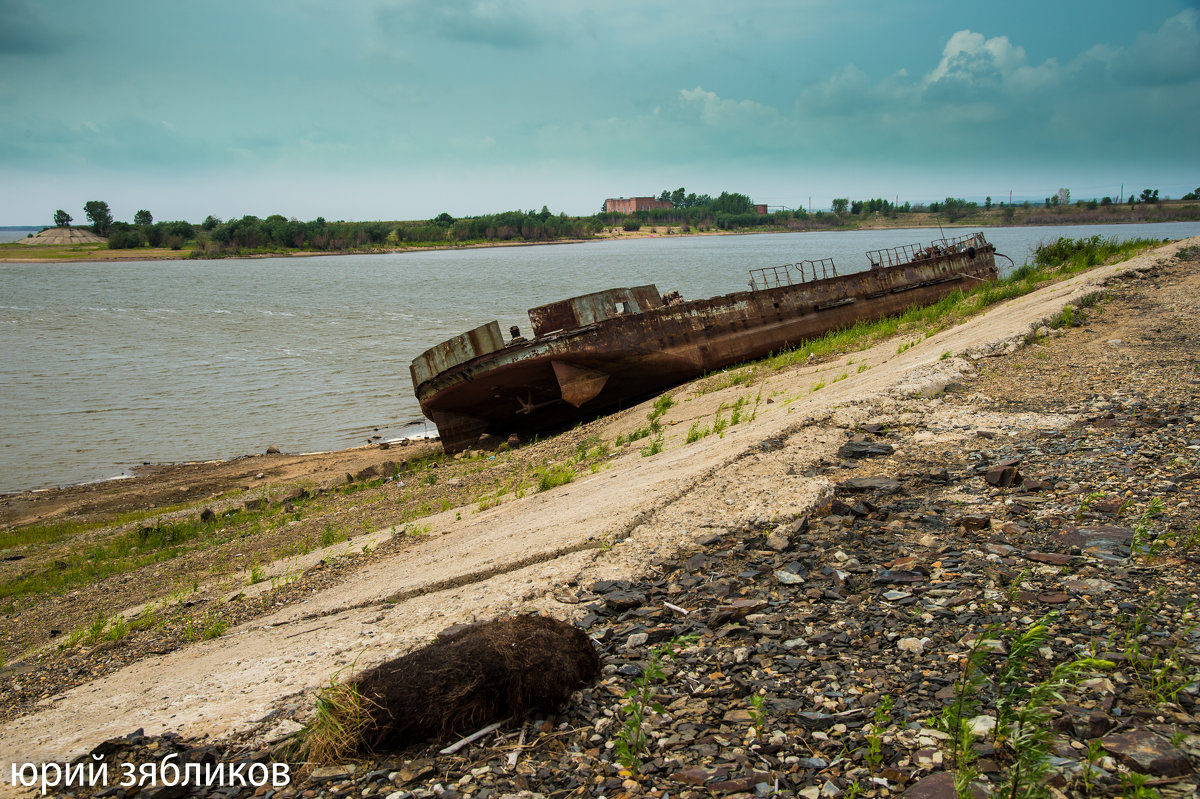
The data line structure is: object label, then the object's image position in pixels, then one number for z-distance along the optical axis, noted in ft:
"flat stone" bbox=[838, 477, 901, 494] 18.75
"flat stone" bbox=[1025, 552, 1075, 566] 13.78
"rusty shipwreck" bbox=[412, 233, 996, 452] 45.55
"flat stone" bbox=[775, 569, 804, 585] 14.80
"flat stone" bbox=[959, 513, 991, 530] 15.85
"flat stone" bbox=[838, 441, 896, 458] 21.48
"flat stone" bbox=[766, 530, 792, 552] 16.42
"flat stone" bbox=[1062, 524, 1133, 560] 13.85
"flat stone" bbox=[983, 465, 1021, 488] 17.89
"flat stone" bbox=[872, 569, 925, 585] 14.07
